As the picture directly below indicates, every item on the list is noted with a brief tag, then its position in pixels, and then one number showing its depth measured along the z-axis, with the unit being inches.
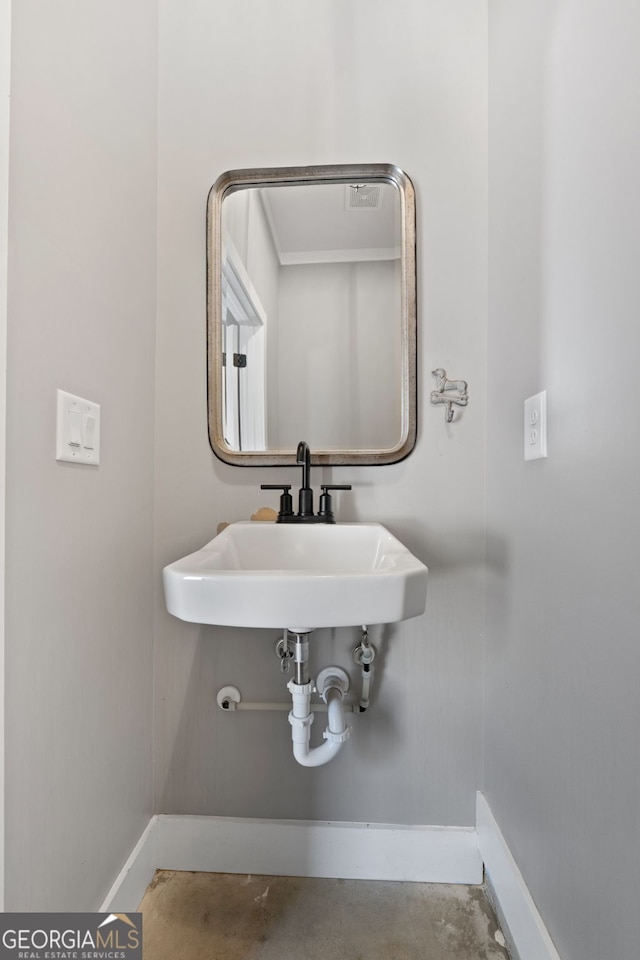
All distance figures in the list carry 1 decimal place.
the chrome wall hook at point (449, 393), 41.1
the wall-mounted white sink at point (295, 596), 23.9
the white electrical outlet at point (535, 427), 30.1
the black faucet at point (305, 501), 37.6
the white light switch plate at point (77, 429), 27.3
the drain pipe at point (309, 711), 34.0
